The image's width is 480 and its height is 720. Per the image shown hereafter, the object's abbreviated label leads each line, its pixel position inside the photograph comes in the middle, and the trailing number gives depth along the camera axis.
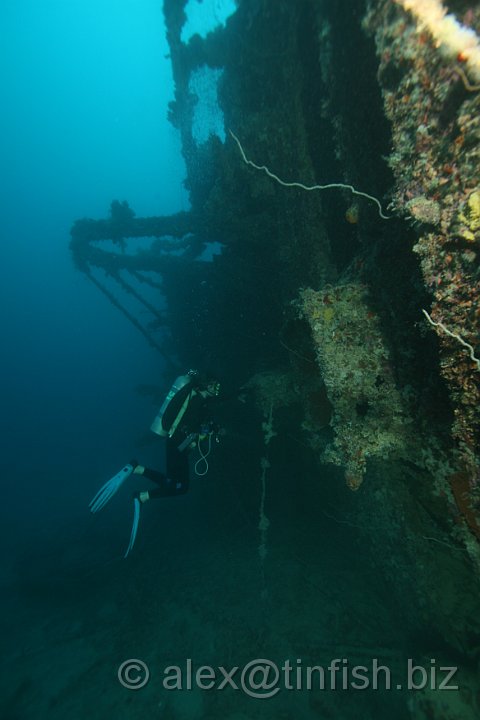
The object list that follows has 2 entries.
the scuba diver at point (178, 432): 5.73
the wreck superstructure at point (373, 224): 1.64
